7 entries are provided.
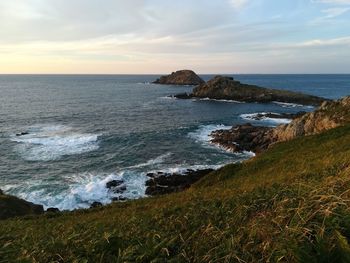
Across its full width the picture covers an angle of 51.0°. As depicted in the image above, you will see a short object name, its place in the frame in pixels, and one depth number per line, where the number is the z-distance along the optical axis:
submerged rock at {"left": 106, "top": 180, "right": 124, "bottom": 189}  38.16
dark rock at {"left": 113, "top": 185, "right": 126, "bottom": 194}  37.09
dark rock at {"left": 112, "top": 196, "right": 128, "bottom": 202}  35.69
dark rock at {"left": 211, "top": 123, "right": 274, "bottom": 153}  53.47
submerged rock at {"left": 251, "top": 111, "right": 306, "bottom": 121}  85.06
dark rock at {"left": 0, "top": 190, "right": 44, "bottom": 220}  25.41
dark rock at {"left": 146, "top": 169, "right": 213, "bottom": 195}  36.99
